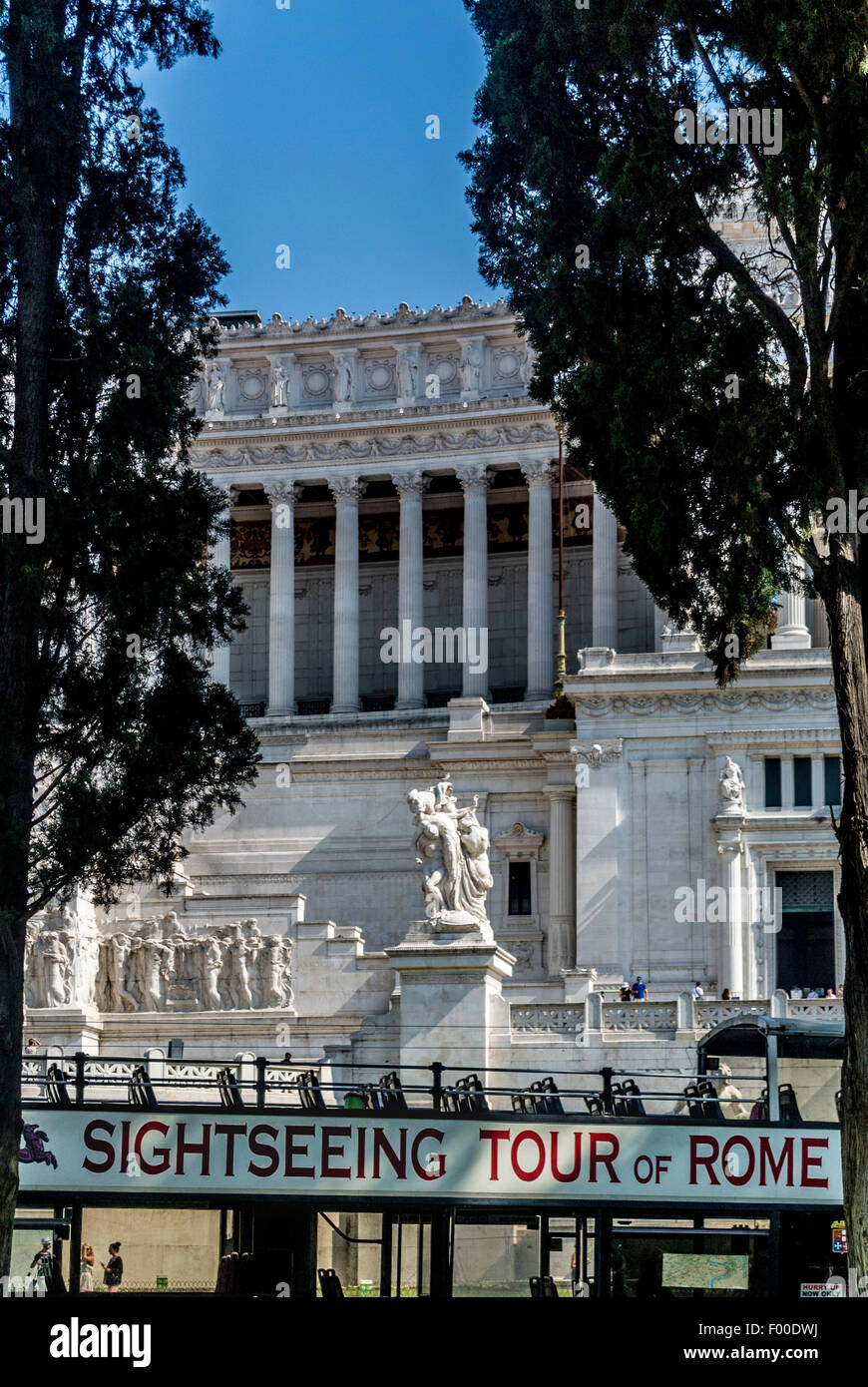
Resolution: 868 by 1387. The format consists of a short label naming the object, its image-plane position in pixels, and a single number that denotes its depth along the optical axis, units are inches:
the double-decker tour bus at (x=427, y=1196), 994.7
